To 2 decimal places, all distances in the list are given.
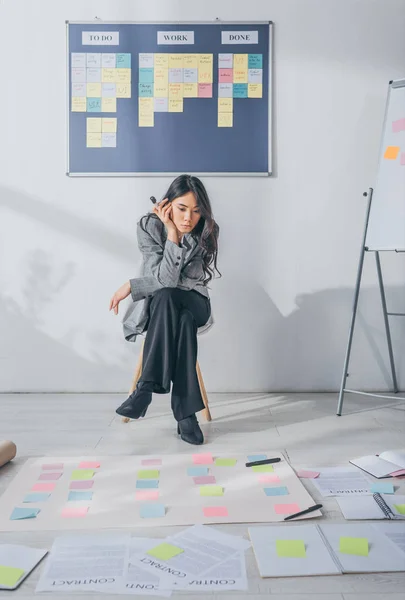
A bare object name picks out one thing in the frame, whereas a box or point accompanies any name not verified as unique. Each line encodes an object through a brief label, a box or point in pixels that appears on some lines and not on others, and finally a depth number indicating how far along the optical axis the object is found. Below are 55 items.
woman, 2.31
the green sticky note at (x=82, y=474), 1.92
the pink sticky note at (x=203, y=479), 1.87
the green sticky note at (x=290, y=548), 1.40
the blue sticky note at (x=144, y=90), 3.05
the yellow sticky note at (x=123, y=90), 3.05
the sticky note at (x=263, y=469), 1.96
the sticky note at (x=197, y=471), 1.95
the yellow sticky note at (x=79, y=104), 3.05
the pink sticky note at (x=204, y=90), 3.04
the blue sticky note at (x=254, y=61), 3.04
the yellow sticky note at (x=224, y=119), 3.05
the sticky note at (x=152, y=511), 1.63
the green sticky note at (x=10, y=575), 1.29
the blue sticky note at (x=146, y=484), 1.83
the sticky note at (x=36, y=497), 1.74
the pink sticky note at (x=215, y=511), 1.63
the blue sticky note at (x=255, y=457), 2.08
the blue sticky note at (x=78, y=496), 1.75
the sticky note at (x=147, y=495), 1.75
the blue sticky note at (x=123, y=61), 3.04
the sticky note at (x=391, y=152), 2.73
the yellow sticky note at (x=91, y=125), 3.06
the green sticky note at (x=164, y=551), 1.40
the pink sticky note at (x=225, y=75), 3.04
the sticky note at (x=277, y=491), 1.77
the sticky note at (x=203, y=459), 2.06
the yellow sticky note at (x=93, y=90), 3.05
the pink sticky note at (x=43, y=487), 1.81
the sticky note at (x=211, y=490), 1.78
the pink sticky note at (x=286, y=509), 1.64
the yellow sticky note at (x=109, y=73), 3.05
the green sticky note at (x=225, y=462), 2.03
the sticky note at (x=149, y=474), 1.92
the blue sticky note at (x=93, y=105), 3.05
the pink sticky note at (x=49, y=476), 1.90
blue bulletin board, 3.03
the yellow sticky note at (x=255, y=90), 3.04
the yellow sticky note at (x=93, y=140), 3.06
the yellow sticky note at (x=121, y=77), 3.05
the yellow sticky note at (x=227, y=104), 3.05
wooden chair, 2.61
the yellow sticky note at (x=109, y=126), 3.06
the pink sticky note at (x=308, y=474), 1.90
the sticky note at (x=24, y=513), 1.62
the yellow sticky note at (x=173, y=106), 3.05
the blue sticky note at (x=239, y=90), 3.04
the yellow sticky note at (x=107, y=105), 3.05
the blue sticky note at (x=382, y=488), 1.79
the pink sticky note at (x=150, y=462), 2.04
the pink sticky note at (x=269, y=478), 1.87
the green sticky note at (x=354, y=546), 1.41
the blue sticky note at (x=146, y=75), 3.04
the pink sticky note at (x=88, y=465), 2.01
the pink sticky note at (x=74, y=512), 1.64
